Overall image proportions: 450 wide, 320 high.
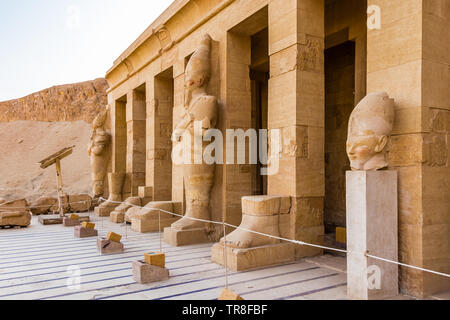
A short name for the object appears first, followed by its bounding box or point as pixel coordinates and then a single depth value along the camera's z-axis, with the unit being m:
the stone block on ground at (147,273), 3.93
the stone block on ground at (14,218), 8.29
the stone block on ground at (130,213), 8.08
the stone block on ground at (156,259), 4.03
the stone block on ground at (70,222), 8.55
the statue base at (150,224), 7.37
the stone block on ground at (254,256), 4.31
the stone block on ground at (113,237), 5.58
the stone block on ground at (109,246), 5.49
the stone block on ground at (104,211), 10.09
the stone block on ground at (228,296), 2.86
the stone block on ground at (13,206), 8.70
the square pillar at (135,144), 10.38
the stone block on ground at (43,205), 10.99
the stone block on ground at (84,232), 6.94
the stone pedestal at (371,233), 3.20
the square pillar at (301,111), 4.70
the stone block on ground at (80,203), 11.27
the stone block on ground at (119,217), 8.86
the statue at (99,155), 11.40
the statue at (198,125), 5.91
